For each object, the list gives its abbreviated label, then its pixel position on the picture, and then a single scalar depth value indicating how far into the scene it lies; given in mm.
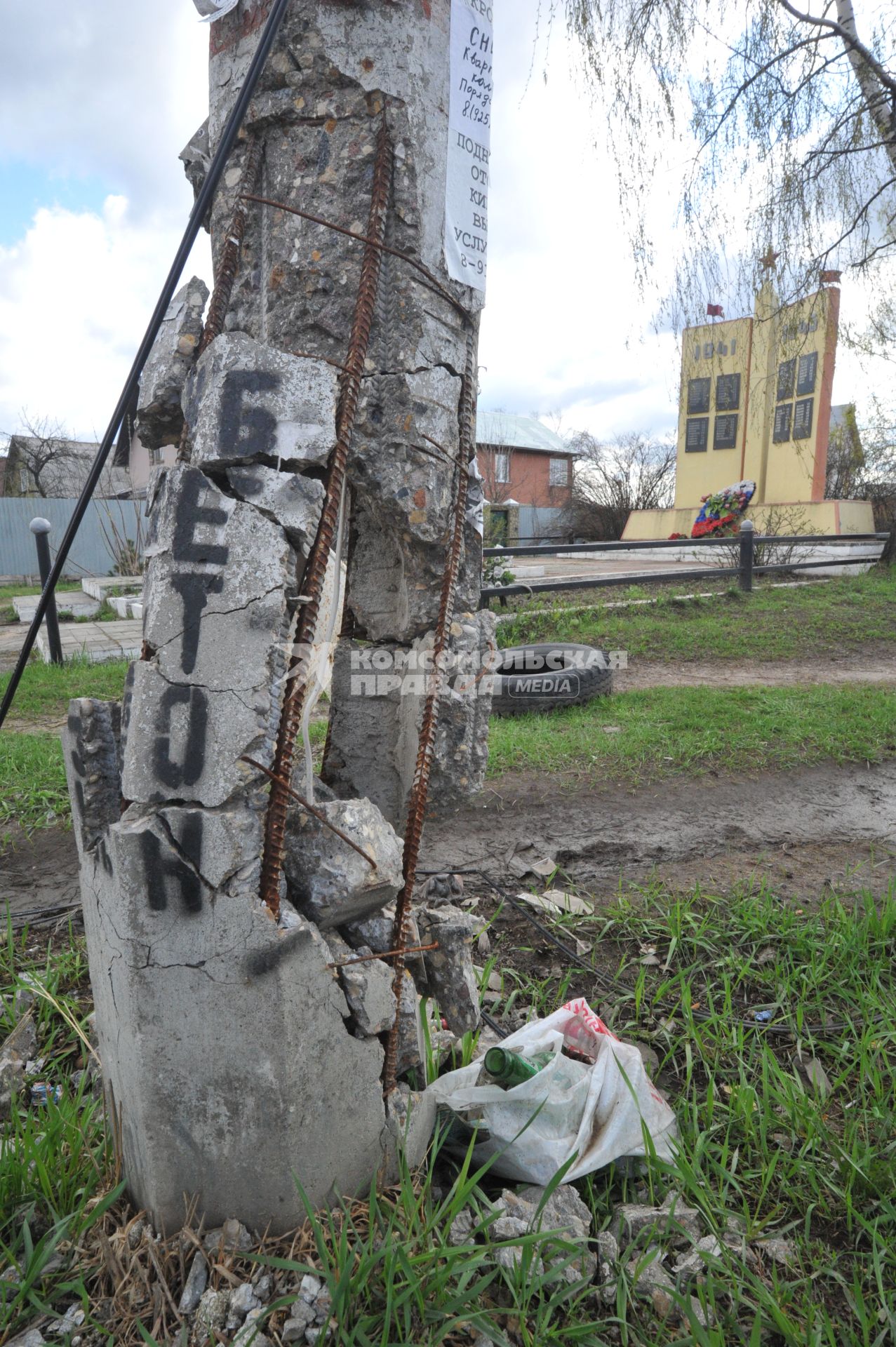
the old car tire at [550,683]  5828
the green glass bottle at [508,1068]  1842
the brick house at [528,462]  30750
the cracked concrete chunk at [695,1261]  1582
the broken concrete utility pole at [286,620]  1518
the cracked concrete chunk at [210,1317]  1395
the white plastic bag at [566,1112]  1751
